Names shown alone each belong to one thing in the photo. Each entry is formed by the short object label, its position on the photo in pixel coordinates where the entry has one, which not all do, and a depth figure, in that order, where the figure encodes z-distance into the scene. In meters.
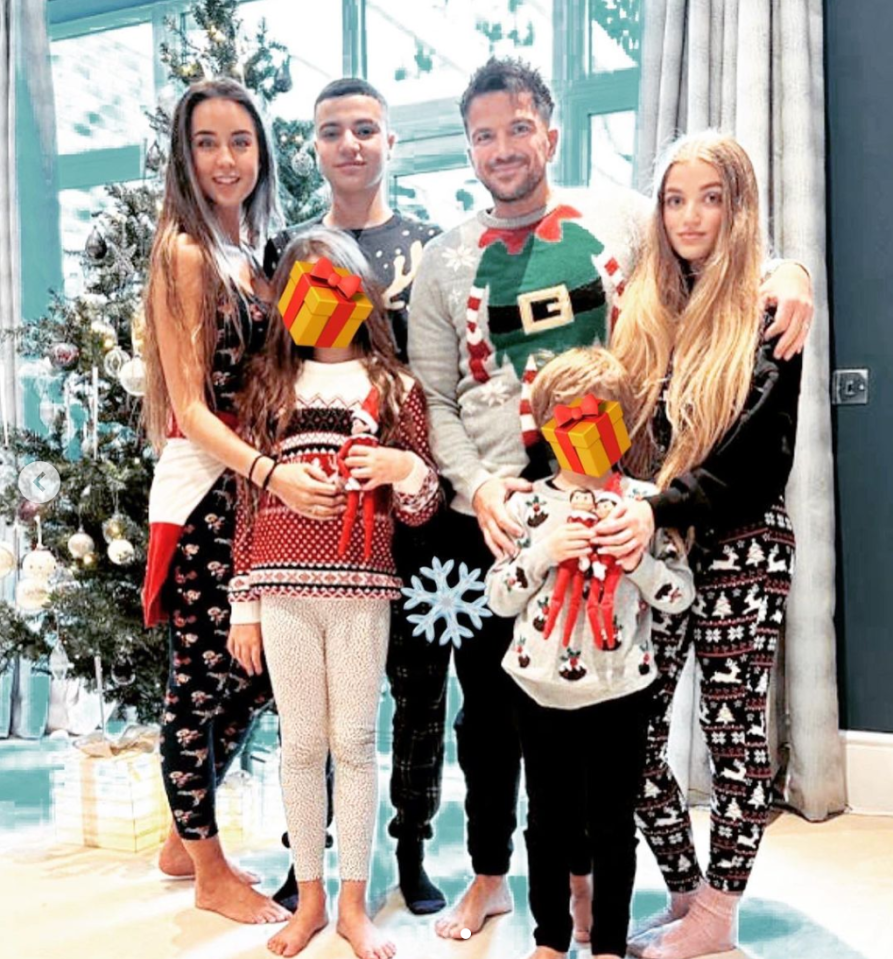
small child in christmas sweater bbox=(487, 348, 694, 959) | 1.79
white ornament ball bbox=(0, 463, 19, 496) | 2.82
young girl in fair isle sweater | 2.00
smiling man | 1.99
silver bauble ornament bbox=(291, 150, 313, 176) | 2.88
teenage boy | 2.19
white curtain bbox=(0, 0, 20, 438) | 3.77
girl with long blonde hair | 1.85
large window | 3.59
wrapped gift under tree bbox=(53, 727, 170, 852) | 2.71
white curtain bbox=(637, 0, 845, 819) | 2.85
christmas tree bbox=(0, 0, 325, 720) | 2.70
